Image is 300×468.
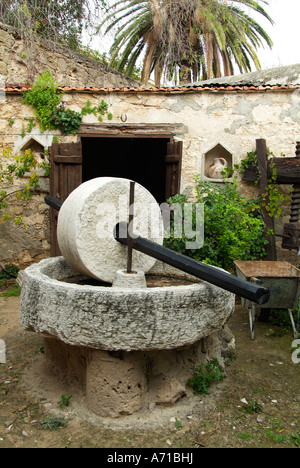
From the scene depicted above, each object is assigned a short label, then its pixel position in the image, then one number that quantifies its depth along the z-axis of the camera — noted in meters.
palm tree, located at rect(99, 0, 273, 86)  10.38
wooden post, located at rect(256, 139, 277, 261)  5.48
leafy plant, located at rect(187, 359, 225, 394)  2.67
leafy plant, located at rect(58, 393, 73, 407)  2.49
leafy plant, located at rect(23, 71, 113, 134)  5.66
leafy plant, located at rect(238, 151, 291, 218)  5.47
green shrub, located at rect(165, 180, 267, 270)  4.55
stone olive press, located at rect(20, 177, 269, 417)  2.21
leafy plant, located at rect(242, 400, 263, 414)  2.50
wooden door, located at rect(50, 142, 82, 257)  5.43
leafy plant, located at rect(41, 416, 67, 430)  2.27
